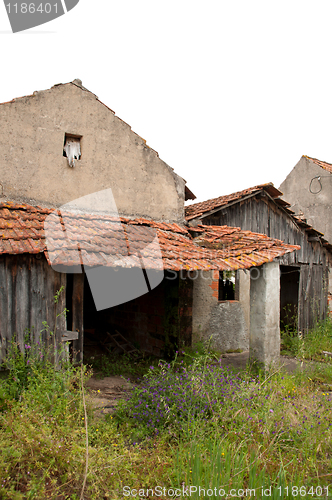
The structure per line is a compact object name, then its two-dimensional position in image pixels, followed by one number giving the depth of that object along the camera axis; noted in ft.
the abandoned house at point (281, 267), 30.83
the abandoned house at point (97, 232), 17.54
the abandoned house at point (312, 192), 42.45
